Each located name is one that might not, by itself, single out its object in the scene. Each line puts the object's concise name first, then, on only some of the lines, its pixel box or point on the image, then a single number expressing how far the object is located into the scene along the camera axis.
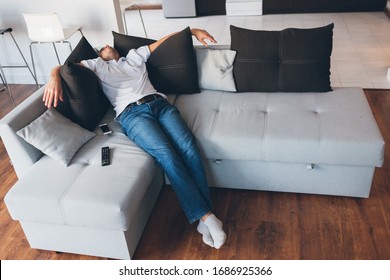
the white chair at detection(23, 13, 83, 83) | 3.49
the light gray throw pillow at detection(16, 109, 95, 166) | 2.14
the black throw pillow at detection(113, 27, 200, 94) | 2.68
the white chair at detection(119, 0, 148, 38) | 4.39
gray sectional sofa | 1.95
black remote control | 2.13
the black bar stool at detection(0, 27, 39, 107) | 3.72
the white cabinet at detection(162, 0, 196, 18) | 6.08
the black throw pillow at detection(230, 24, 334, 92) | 2.56
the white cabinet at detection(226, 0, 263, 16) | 5.97
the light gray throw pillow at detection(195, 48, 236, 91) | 2.71
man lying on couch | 2.14
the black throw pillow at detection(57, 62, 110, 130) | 2.28
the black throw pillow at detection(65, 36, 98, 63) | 2.61
